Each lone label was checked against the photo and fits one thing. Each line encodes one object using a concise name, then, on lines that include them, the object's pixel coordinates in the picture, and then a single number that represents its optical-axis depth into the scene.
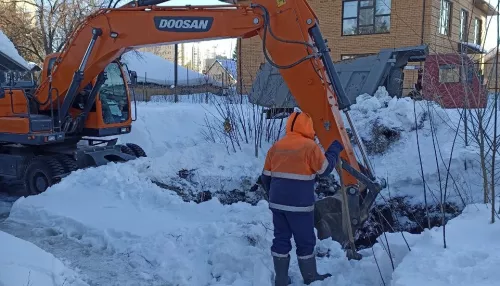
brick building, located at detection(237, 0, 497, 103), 21.31
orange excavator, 5.63
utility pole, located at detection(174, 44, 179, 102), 24.93
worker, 4.54
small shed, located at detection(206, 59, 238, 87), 12.17
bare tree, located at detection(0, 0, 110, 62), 26.25
